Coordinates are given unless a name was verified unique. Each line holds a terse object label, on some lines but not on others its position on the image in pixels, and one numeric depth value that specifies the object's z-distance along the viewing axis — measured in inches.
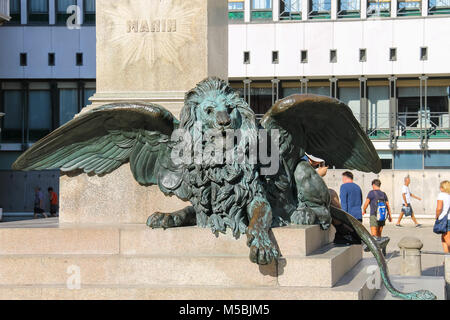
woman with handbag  549.6
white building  1565.0
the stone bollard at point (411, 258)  466.9
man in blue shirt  558.9
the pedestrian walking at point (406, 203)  1061.0
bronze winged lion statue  303.1
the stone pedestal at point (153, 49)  369.7
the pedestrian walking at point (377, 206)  655.1
